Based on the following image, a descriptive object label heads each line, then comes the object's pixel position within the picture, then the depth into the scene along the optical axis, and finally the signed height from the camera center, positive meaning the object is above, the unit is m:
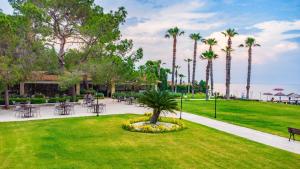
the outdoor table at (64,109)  18.86 -2.20
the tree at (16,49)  18.78 +3.49
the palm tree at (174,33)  42.63 +11.09
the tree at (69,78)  23.88 +0.73
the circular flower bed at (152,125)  12.97 -2.55
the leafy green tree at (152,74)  35.87 +2.71
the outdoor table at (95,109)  20.19 -2.37
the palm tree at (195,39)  43.02 +10.14
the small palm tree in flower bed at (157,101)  13.60 -0.95
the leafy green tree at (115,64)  26.34 +2.81
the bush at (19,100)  23.28 -1.81
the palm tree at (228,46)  41.40 +8.22
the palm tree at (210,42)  42.88 +9.40
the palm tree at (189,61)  64.44 +8.31
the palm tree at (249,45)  40.73 +8.72
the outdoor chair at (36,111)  18.59 -2.57
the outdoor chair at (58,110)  19.33 -2.50
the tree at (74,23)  25.44 +7.79
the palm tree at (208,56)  39.46 +5.96
